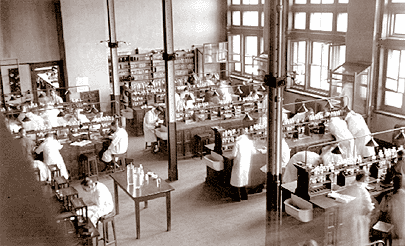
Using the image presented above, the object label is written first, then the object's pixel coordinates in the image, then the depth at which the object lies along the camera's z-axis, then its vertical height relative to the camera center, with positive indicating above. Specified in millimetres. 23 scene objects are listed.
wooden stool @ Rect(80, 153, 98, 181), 9766 -2883
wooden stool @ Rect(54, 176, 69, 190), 7576 -2545
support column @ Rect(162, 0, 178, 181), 9156 -1114
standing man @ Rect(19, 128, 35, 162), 8852 -1952
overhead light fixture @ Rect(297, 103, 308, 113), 10898 -2035
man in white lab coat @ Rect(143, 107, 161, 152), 11734 -2472
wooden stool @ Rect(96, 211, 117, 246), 6723 -3055
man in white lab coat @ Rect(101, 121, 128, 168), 9891 -2489
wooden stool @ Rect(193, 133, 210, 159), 11160 -2810
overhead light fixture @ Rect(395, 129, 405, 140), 8125 -2003
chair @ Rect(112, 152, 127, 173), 10119 -2898
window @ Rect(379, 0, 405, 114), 10867 -674
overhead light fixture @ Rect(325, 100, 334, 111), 10547 -1851
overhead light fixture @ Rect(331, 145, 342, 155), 6988 -1920
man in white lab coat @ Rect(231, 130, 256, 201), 8484 -2522
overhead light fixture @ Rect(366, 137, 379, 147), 7462 -1946
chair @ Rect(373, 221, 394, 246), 5844 -2697
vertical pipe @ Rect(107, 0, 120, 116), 13367 -291
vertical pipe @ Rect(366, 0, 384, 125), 11055 -804
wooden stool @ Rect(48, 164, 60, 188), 8422 -2621
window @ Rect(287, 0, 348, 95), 13031 -270
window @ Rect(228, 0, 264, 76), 16922 +42
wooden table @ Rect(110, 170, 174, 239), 7008 -2558
